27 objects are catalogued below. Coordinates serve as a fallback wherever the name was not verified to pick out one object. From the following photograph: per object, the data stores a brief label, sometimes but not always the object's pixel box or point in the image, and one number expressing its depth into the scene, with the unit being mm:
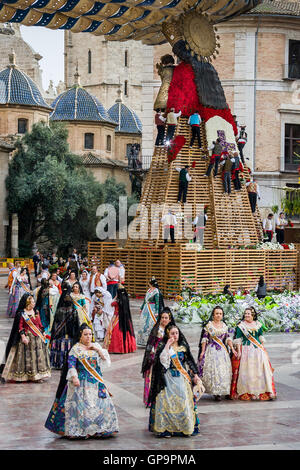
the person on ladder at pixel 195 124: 26609
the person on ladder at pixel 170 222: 26344
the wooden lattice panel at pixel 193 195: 26891
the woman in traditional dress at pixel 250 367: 11656
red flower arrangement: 26656
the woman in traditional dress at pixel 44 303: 15602
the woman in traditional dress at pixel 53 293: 16344
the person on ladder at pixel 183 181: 26516
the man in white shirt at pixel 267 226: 31094
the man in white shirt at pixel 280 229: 31719
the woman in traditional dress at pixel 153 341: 10516
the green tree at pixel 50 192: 47906
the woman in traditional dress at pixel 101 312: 16891
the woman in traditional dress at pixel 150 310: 15938
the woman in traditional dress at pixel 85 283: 18141
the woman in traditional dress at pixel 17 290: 20688
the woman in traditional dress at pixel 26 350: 12688
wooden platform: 25703
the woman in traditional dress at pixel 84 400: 9188
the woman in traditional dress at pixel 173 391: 9406
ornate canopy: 21391
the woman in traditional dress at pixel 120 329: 15805
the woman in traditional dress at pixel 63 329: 13680
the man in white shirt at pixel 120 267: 20897
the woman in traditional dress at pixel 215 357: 11562
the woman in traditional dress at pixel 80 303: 13812
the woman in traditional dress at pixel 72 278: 15504
